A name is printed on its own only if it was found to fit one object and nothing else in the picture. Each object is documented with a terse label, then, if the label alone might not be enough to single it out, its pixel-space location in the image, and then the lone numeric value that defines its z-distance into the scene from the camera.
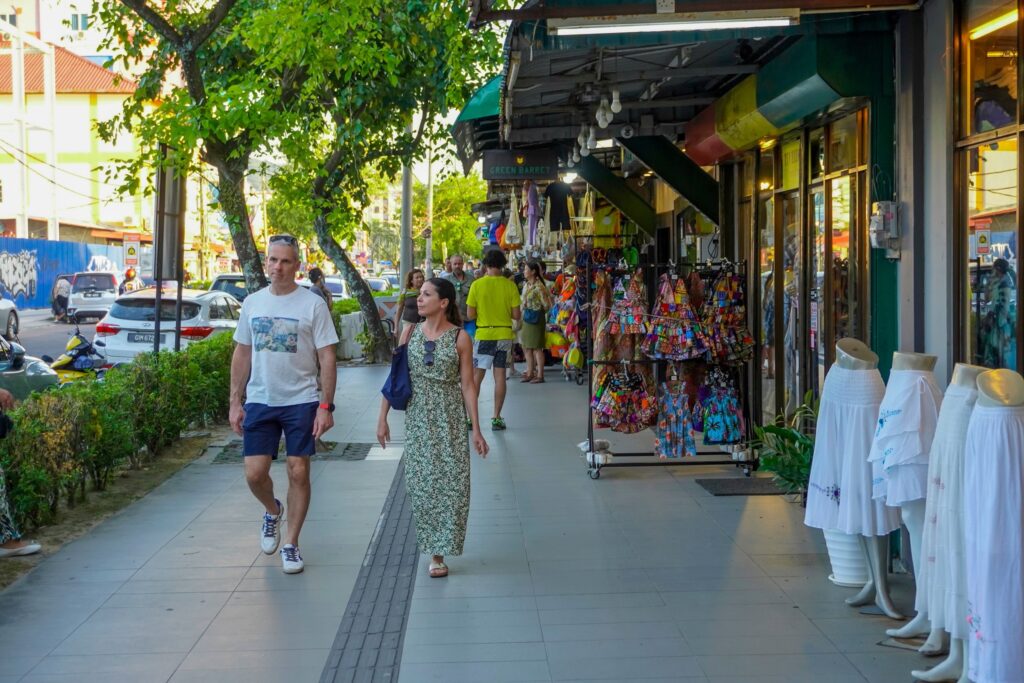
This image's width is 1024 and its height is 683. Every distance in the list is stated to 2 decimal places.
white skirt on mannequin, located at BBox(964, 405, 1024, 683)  4.18
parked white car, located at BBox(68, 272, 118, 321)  36.69
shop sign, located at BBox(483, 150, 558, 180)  14.38
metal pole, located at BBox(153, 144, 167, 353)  10.77
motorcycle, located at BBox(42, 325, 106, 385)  15.68
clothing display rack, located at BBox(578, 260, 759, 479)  9.15
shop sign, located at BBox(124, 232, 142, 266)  31.27
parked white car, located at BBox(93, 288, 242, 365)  17.41
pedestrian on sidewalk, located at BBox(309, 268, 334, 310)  15.30
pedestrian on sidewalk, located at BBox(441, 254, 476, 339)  17.19
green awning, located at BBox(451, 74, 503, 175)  11.19
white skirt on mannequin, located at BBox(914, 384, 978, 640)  4.47
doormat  8.79
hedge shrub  7.38
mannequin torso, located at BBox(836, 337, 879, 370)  5.73
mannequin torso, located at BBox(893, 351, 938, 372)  5.21
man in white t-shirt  6.61
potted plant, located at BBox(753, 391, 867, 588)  6.12
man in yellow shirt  11.98
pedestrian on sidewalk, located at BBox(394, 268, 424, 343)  15.51
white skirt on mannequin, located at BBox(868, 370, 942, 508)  5.04
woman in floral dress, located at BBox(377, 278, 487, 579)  6.61
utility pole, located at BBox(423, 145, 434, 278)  36.16
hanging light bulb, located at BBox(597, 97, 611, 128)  9.95
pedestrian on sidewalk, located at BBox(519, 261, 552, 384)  16.72
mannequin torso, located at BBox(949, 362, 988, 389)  4.51
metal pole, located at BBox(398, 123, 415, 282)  24.70
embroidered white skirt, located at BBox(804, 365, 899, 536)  5.61
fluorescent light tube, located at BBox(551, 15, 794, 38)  5.93
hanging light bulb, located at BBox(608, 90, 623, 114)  9.46
